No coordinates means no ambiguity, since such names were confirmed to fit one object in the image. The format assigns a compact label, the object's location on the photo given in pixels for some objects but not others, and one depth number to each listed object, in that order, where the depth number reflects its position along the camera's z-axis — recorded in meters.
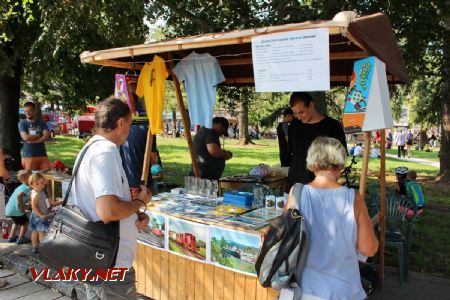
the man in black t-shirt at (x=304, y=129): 3.88
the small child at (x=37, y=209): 4.99
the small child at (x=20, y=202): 5.36
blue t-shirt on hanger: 4.21
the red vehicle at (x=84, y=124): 33.38
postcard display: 3.23
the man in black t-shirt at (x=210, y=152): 5.08
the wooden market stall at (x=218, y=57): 2.90
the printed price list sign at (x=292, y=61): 2.83
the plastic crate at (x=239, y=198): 3.99
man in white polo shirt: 2.08
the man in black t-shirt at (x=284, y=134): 6.44
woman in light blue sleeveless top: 2.14
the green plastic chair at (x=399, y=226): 4.50
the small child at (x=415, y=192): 5.88
